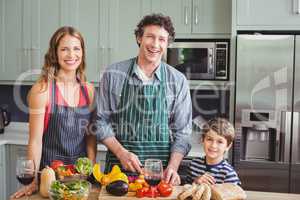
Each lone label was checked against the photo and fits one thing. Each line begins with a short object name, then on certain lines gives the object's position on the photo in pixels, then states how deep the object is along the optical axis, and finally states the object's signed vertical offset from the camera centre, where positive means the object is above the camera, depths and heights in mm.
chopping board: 1413 -417
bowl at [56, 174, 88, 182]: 1474 -368
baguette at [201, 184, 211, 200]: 1362 -388
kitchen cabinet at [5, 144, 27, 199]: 3293 -706
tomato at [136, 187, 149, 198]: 1434 -405
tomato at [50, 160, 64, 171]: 1558 -337
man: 1938 -136
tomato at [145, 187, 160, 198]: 1438 -408
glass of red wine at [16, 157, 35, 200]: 1447 -336
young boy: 1727 -305
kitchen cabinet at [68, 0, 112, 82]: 3283 +417
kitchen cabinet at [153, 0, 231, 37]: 3102 +528
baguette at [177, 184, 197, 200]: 1377 -390
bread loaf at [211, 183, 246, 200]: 1379 -391
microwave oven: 3096 +175
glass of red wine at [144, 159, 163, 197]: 1428 -329
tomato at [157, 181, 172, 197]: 1445 -395
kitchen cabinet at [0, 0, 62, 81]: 3385 +399
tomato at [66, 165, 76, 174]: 1551 -351
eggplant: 1422 -388
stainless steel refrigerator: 2775 -214
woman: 1791 -123
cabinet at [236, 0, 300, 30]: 2848 +489
